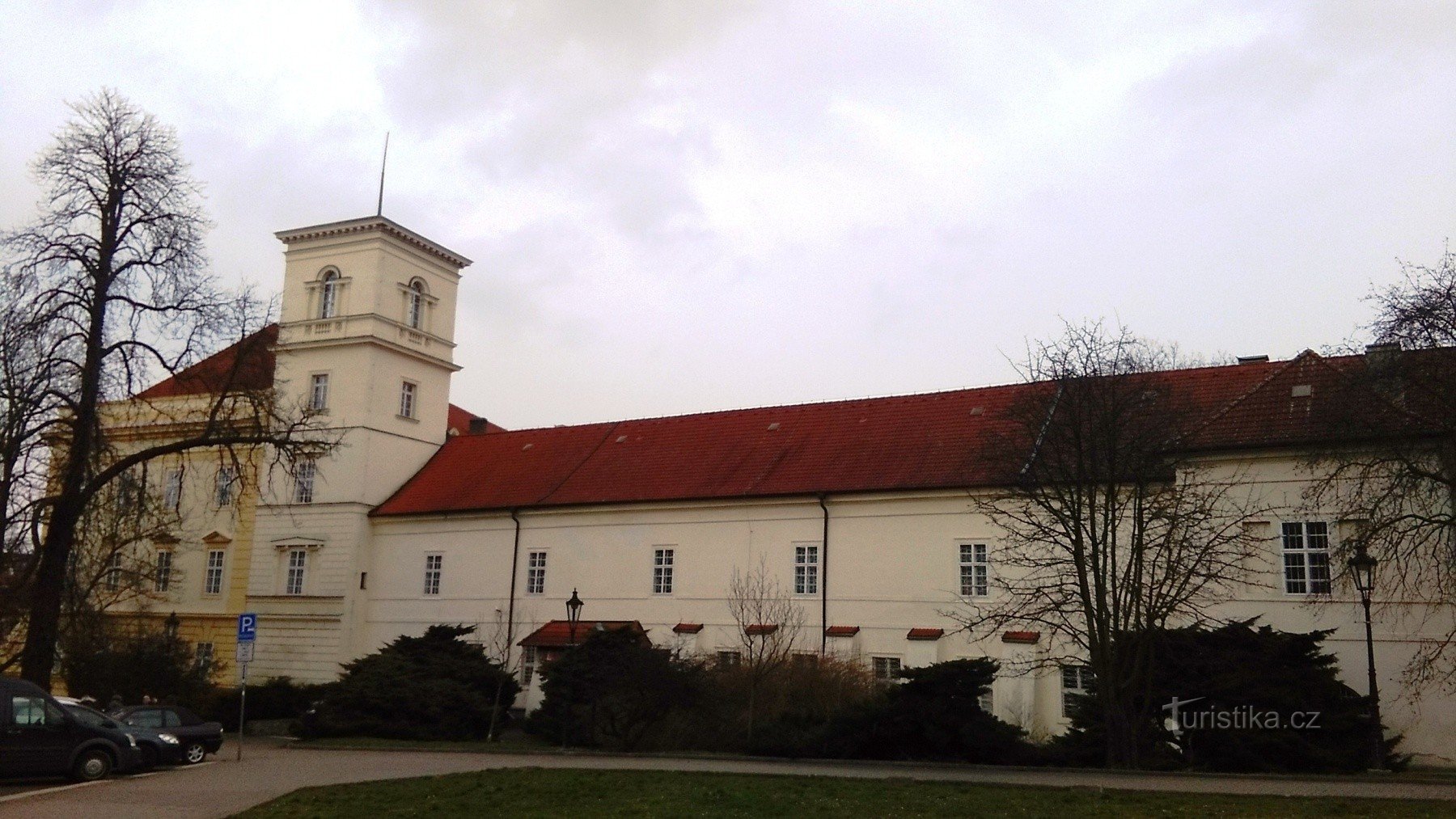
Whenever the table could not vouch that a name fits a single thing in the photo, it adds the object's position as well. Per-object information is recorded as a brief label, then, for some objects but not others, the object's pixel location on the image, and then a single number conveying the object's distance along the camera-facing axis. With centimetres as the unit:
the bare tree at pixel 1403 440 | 1997
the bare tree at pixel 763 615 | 3186
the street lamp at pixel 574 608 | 2772
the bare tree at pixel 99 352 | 2397
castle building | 2755
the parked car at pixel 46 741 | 1870
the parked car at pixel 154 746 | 2184
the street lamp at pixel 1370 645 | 2119
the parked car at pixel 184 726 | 2366
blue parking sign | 2459
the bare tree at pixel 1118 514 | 2244
